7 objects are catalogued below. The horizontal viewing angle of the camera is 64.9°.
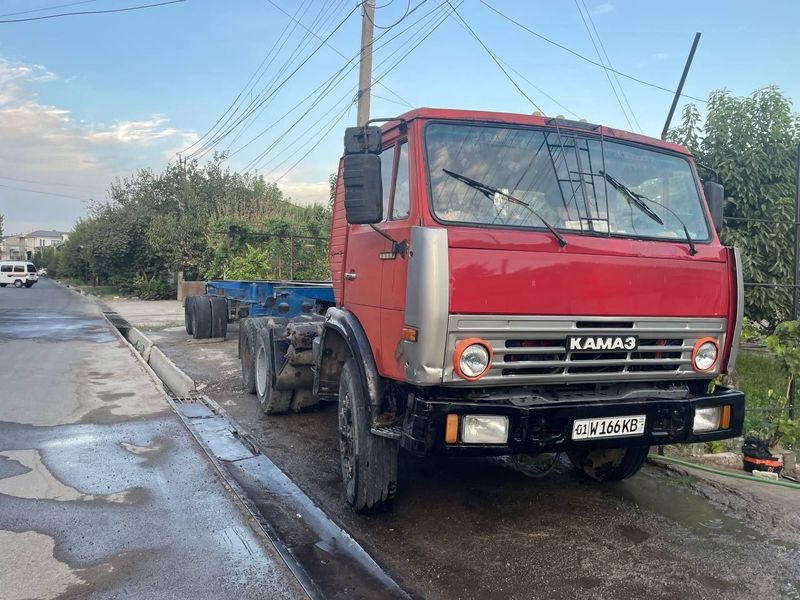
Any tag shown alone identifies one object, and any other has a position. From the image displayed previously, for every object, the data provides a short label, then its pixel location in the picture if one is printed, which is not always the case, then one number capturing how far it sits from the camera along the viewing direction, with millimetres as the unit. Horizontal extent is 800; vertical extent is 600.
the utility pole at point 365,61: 12289
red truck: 3391
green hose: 5102
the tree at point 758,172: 9773
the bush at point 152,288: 30344
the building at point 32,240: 136475
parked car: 48500
